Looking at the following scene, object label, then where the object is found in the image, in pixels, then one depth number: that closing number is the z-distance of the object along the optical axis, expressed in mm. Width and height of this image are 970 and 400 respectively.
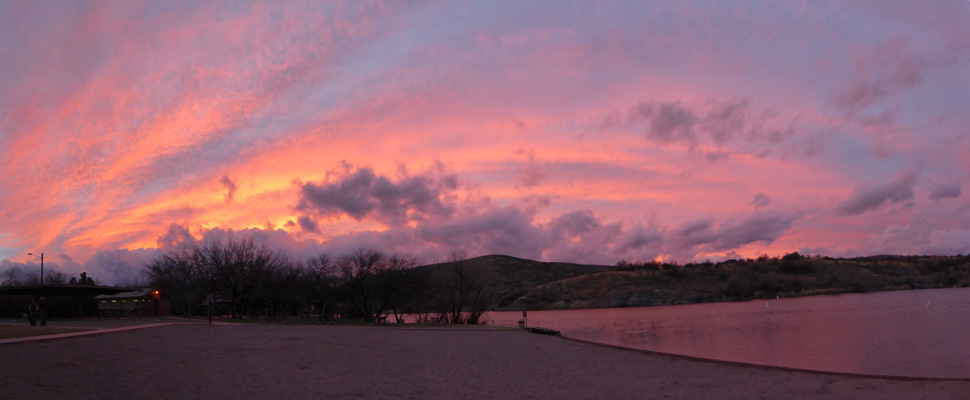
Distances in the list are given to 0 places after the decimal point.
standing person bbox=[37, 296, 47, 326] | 35375
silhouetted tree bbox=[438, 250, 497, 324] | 66250
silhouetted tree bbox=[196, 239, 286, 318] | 56719
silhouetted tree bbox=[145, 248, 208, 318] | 61094
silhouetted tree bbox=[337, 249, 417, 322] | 60000
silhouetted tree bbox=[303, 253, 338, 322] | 59750
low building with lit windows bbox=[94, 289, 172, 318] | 51750
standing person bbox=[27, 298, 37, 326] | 35719
